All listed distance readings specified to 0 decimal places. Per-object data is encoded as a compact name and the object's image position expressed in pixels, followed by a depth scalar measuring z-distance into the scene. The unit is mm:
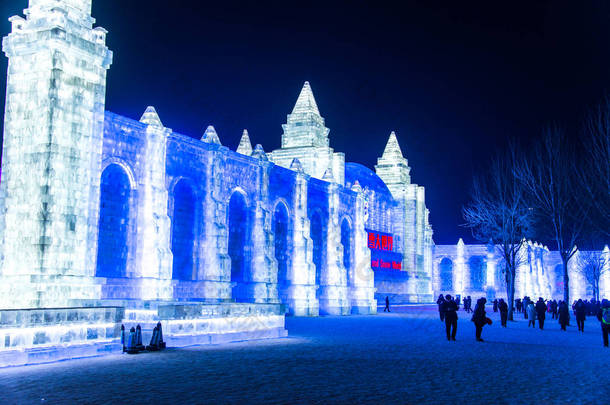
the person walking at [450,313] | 21641
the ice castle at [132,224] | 20219
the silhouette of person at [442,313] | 32262
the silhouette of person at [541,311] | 30266
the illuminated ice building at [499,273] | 87000
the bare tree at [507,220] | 38625
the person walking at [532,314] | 31911
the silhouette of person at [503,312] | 29780
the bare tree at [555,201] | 33875
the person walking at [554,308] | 44281
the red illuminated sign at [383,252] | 68688
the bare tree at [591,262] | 76688
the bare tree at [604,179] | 25794
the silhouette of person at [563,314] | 29675
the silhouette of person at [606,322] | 20578
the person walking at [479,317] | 21812
